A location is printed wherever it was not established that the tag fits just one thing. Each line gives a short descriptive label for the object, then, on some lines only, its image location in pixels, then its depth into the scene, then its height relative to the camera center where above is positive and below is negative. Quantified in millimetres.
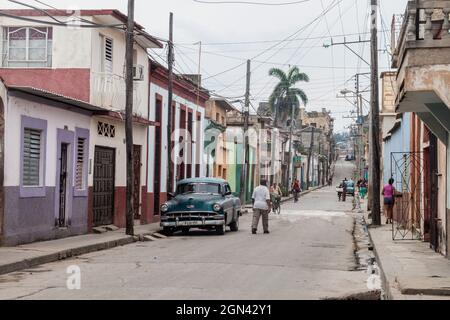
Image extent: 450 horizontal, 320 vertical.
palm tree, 70188 +8941
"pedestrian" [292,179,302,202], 57125 -266
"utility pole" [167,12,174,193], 28031 +3311
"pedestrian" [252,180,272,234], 23641 -608
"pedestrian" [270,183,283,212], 39438 -574
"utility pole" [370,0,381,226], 27797 +2312
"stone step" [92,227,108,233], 22750 -1451
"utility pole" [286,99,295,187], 69625 +5732
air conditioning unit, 25391 +3861
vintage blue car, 22844 -707
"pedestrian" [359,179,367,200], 62531 -223
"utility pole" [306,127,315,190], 93500 +1703
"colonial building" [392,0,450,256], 11109 +1493
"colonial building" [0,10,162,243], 20047 +2930
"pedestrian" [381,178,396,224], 28109 -279
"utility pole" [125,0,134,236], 21297 +1987
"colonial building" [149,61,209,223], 29897 +2311
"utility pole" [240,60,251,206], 43719 +4329
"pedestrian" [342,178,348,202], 58550 -305
